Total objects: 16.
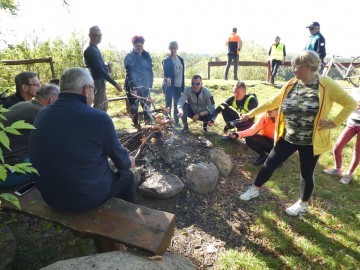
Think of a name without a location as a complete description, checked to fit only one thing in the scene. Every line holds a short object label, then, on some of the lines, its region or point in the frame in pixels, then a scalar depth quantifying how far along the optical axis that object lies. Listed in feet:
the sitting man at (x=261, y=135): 14.84
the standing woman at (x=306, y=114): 9.29
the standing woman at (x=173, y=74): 21.27
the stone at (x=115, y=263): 6.34
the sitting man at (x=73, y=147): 7.01
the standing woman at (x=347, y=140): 13.56
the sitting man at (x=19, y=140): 9.56
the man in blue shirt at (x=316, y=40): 23.35
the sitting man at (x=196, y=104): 18.62
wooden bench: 7.06
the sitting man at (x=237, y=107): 16.97
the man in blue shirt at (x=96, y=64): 16.89
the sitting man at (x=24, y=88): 12.21
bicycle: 35.60
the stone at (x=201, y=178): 12.59
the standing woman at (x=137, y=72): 19.02
